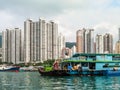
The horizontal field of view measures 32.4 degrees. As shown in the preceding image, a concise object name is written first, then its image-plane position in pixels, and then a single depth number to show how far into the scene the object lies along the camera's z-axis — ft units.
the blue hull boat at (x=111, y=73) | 94.42
